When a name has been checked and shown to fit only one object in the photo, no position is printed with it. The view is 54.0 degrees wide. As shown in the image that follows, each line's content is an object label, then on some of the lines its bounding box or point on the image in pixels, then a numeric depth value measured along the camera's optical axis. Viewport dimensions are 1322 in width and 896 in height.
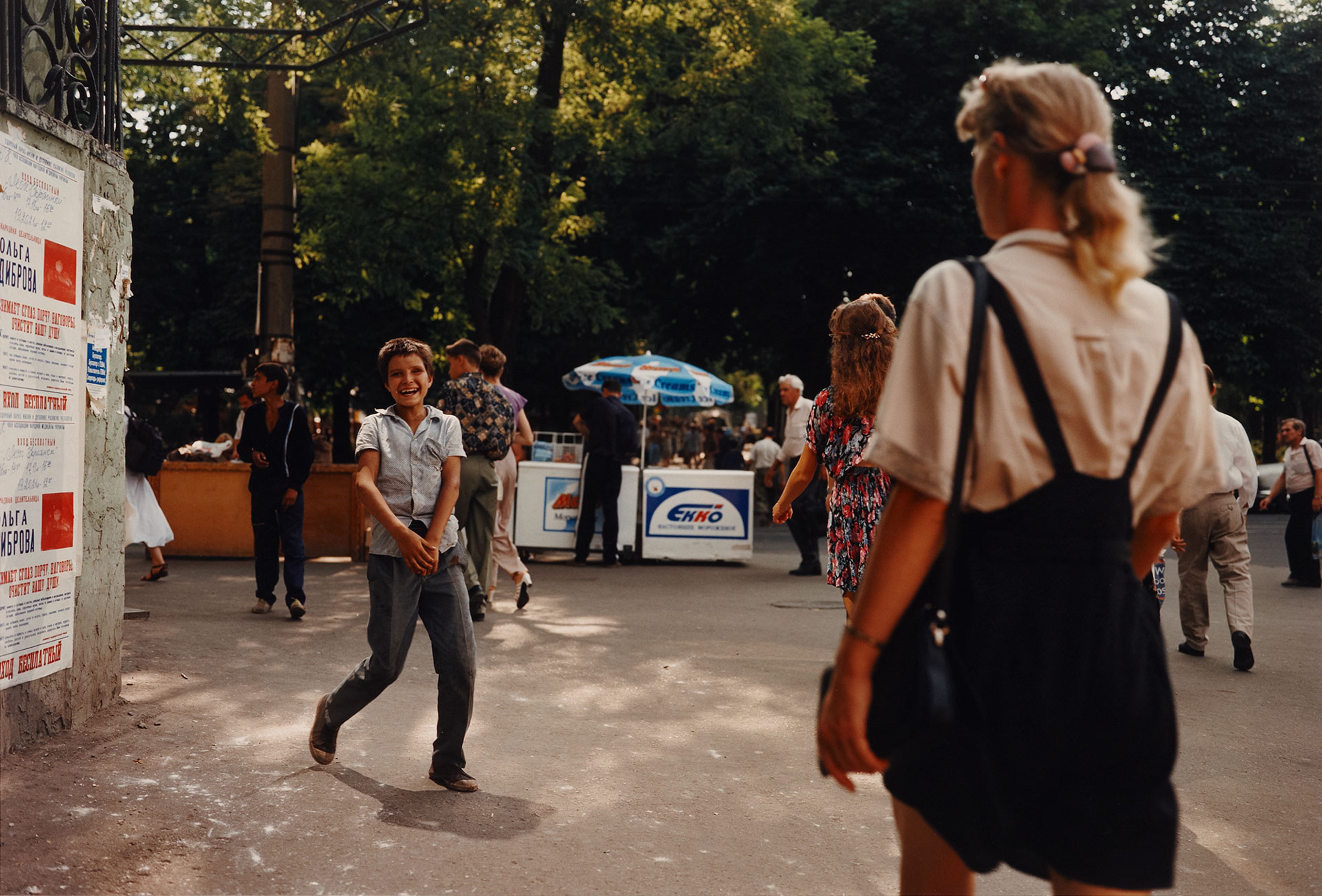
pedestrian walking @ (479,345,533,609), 10.14
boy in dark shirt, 9.34
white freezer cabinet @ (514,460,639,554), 14.46
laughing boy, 4.84
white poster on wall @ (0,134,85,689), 4.82
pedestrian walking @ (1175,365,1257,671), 8.16
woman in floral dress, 5.23
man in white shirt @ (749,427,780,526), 22.70
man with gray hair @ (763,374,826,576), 13.20
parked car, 25.80
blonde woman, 1.94
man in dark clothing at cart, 13.95
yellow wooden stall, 13.72
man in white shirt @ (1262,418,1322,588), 13.20
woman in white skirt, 11.12
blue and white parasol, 15.64
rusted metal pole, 13.15
